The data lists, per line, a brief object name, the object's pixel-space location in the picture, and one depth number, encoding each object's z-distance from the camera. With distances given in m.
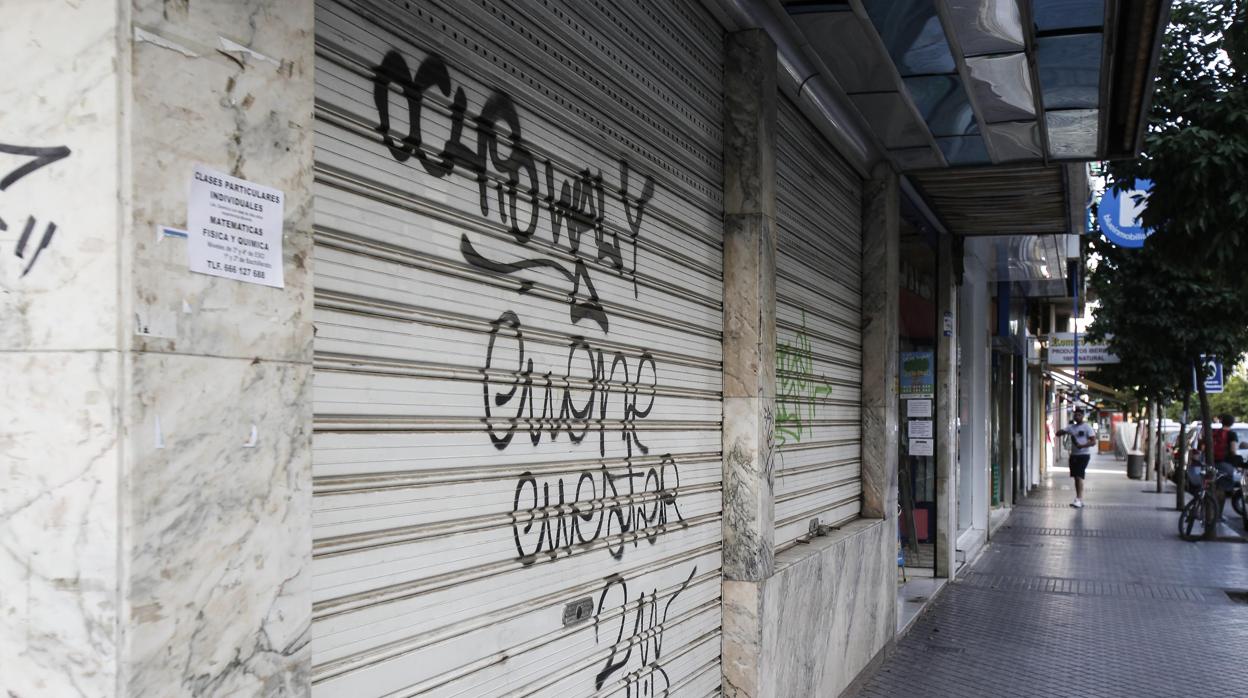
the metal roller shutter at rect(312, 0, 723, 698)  2.85
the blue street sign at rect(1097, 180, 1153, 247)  12.86
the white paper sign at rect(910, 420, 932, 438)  12.23
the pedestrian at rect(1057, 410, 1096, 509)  22.44
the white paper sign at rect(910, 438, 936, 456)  12.23
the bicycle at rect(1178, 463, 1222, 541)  17.06
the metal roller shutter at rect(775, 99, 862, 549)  6.61
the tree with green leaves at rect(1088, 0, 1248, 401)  9.44
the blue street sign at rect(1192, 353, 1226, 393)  23.22
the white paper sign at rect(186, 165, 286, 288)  2.10
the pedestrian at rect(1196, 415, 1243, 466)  18.77
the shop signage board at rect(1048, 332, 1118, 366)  31.64
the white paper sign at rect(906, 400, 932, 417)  12.30
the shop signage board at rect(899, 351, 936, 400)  12.41
